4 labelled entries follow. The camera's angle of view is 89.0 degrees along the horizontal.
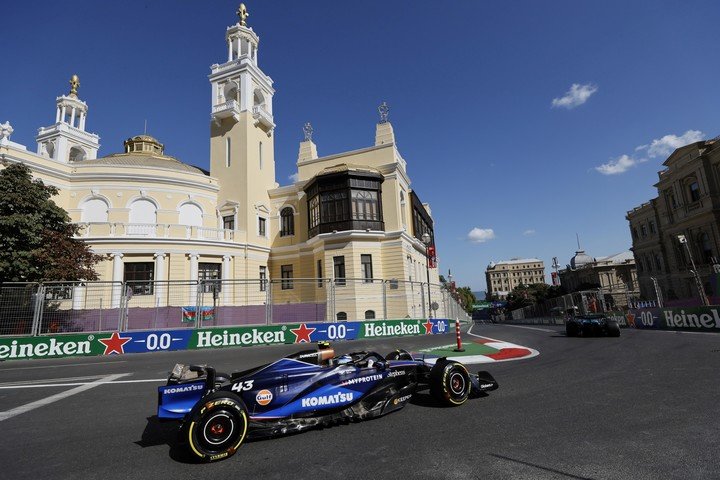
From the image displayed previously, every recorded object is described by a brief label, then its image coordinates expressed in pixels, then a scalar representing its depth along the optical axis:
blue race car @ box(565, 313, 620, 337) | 14.27
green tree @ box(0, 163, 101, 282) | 17.39
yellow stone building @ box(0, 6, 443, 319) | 25.22
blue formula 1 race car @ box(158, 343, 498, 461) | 4.07
